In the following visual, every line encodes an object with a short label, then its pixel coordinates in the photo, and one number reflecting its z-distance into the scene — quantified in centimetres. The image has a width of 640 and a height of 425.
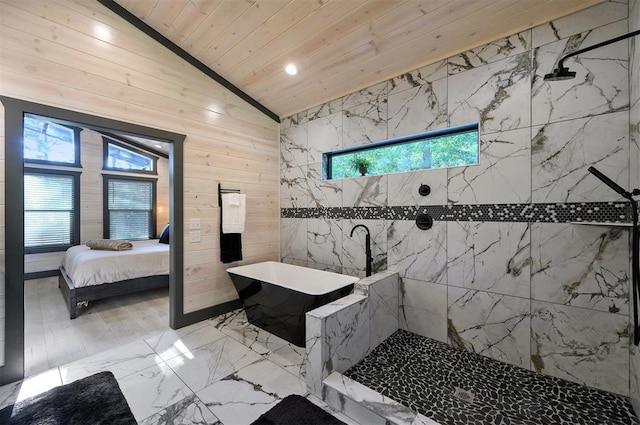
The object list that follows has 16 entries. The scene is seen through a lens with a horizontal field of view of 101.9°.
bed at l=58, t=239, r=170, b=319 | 317
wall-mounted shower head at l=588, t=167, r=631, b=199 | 138
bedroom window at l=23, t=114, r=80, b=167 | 487
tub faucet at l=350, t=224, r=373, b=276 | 274
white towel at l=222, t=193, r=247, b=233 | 316
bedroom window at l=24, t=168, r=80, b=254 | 495
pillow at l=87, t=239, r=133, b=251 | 399
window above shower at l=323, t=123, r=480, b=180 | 240
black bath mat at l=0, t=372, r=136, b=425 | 159
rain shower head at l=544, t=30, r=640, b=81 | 143
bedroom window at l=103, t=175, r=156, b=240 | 573
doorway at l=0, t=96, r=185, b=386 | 192
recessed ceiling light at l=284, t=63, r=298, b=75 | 283
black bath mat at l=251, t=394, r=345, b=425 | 159
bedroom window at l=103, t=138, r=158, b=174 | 577
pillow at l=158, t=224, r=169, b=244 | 482
